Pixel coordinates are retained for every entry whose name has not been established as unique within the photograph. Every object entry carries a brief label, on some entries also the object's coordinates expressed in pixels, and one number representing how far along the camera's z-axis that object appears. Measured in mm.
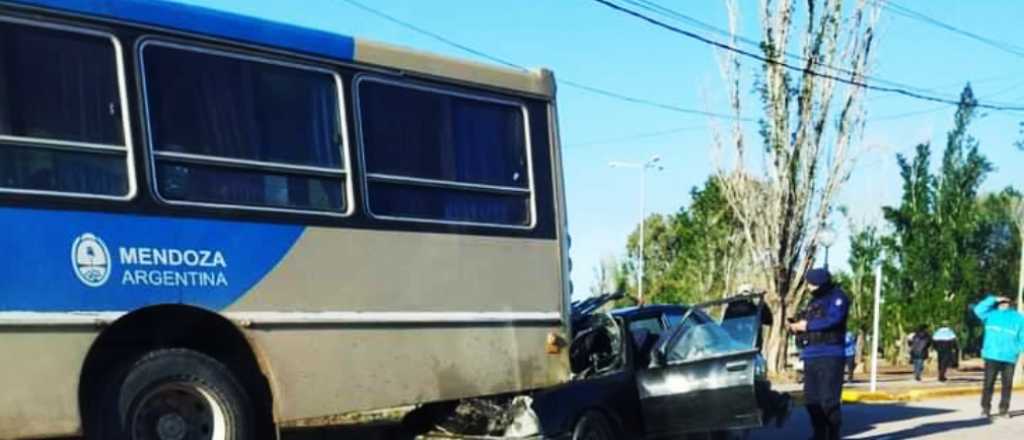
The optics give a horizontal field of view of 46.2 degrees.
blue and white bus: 5480
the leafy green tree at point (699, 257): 33844
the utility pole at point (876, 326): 17969
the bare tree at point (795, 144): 22156
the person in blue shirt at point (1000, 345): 13570
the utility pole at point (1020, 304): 21981
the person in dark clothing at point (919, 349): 25055
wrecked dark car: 8320
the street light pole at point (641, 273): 42947
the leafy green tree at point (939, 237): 32062
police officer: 10180
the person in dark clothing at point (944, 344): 24906
